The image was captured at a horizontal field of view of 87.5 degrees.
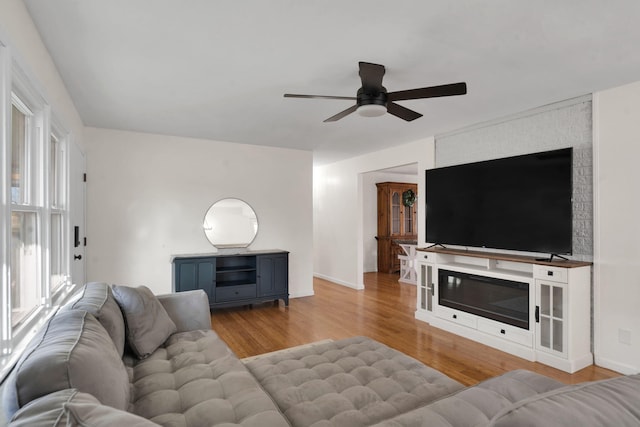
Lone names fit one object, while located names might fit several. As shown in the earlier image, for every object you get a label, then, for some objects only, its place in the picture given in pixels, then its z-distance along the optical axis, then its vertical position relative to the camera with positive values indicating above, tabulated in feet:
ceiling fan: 7.40 +2.75
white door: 10.82 +0.03
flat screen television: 10.14 +0.35
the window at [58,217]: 9.15 -0.12
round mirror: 16.51 -0.55
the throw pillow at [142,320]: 6.85 -2.32
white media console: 9.69 -3.01
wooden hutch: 26.16 -0.59
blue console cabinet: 14.71 -2.98
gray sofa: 2.57 -2.77
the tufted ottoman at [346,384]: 4.92 -2.95
